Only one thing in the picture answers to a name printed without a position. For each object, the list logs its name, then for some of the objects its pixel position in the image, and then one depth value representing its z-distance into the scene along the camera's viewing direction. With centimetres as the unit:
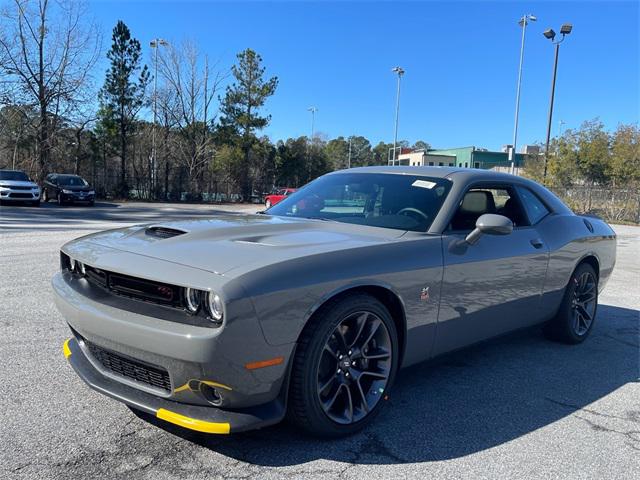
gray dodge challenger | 236
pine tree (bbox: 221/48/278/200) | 4000
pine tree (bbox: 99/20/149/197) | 3347
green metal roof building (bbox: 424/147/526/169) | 6200
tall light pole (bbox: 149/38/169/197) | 3672
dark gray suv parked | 2466
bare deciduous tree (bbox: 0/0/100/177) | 2838
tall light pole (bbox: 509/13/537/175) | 3703
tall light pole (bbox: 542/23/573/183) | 2628
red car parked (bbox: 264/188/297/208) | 2772
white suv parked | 2202
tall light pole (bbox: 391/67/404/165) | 4881
